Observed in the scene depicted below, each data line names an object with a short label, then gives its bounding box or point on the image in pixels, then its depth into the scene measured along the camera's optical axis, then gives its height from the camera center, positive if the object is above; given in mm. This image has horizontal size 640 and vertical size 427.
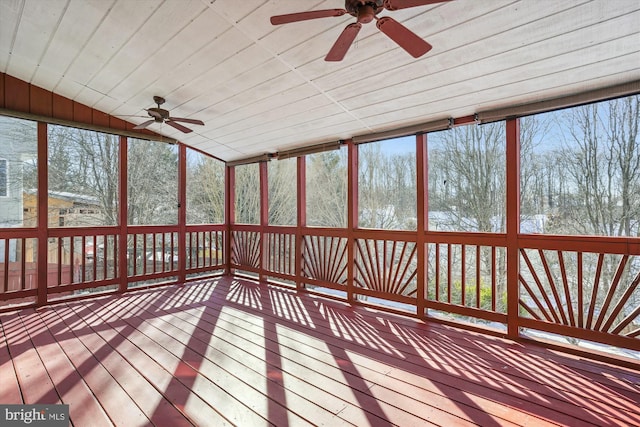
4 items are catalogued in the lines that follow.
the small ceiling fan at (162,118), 3461 +1107
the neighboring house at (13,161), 3908 +696
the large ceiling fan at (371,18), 1571 +1030
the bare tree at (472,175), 4672 +610
